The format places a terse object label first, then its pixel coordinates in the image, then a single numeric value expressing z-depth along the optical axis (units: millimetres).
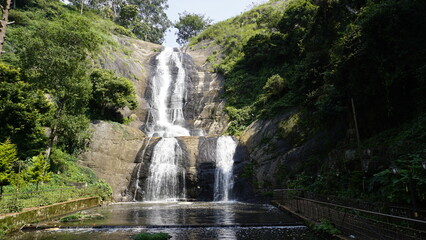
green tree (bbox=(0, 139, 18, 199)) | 11456
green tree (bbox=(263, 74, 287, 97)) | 28328
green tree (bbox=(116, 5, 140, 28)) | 67938
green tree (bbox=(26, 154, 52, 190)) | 14727
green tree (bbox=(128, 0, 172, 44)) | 81688
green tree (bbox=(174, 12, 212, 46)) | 85500
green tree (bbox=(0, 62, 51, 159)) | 19969
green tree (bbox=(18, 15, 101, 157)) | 21906
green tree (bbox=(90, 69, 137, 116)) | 30656
